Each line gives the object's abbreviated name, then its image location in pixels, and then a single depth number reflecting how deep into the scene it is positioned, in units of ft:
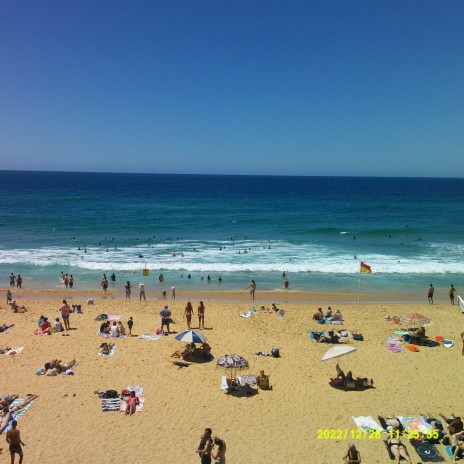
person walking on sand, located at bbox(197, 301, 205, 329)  57.47
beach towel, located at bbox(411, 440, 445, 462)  28.84
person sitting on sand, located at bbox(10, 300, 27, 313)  65.46
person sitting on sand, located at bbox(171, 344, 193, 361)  46.21
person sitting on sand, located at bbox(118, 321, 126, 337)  54.13
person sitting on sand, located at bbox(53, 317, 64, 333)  55.06
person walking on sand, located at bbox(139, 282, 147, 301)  75.51
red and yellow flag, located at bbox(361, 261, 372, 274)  69.72
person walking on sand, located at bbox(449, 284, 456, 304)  74.64
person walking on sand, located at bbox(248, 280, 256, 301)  77.39
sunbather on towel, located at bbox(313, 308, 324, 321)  62.74
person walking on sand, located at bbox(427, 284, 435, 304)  75.77
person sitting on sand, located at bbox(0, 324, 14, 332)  55.21
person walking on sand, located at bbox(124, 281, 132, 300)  76.72
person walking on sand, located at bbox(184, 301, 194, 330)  56.24
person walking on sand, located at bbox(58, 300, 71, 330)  54.90
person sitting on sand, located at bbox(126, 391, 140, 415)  34.83
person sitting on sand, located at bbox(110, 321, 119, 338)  53.62
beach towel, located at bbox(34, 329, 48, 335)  53.92
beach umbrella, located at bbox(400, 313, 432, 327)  53.06
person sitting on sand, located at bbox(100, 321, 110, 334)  54.13
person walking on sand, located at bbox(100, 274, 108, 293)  80.84
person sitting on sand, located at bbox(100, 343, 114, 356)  47.35
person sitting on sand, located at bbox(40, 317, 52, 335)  54.19
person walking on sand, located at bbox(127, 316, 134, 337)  54.36
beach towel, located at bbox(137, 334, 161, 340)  52.90
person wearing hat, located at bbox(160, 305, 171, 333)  55.26
